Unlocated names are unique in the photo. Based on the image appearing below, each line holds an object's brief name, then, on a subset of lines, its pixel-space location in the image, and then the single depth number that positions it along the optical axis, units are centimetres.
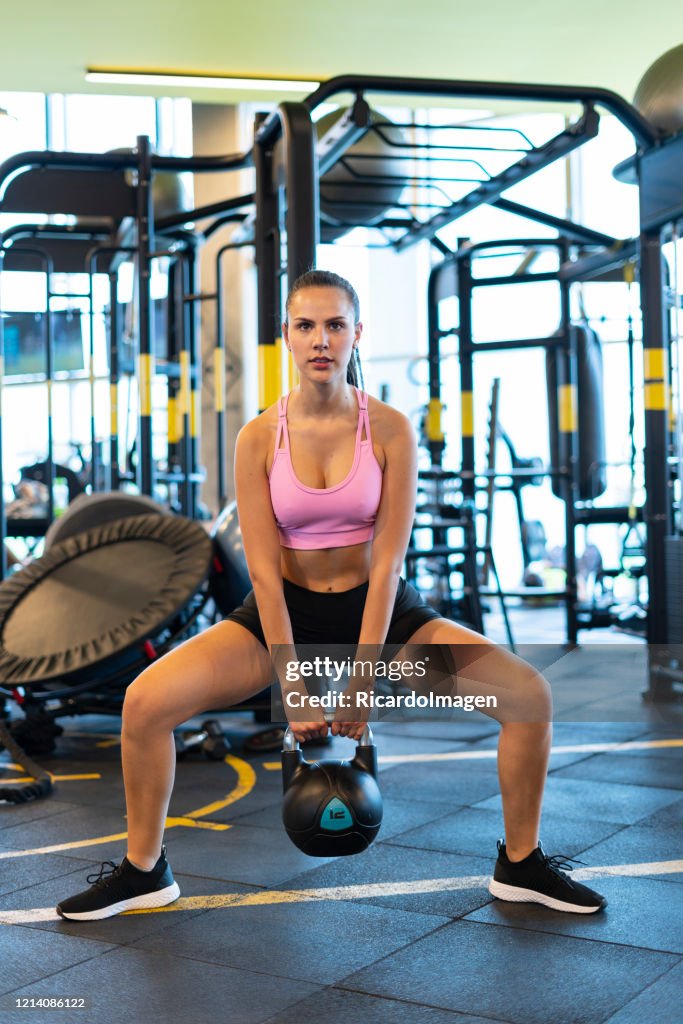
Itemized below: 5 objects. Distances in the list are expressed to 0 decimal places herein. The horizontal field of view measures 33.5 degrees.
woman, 211
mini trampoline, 367
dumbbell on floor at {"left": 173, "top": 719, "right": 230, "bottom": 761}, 366
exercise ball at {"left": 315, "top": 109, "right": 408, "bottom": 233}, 541
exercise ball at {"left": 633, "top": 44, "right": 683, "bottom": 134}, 431
